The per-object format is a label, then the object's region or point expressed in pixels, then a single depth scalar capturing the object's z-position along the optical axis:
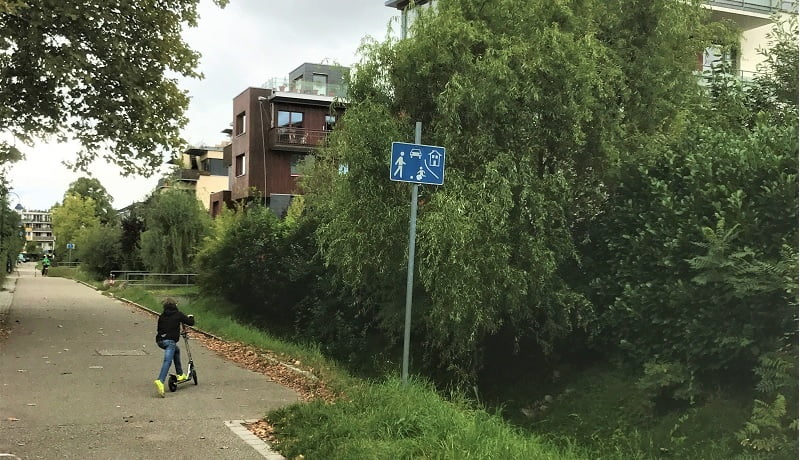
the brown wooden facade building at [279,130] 41.56
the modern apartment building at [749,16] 23.60
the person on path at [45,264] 56.74
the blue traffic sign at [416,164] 7.41
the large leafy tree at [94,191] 101.94
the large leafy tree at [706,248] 7.36
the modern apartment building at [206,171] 70.82
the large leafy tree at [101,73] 14.48
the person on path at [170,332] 8.95
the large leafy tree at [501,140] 9.15
